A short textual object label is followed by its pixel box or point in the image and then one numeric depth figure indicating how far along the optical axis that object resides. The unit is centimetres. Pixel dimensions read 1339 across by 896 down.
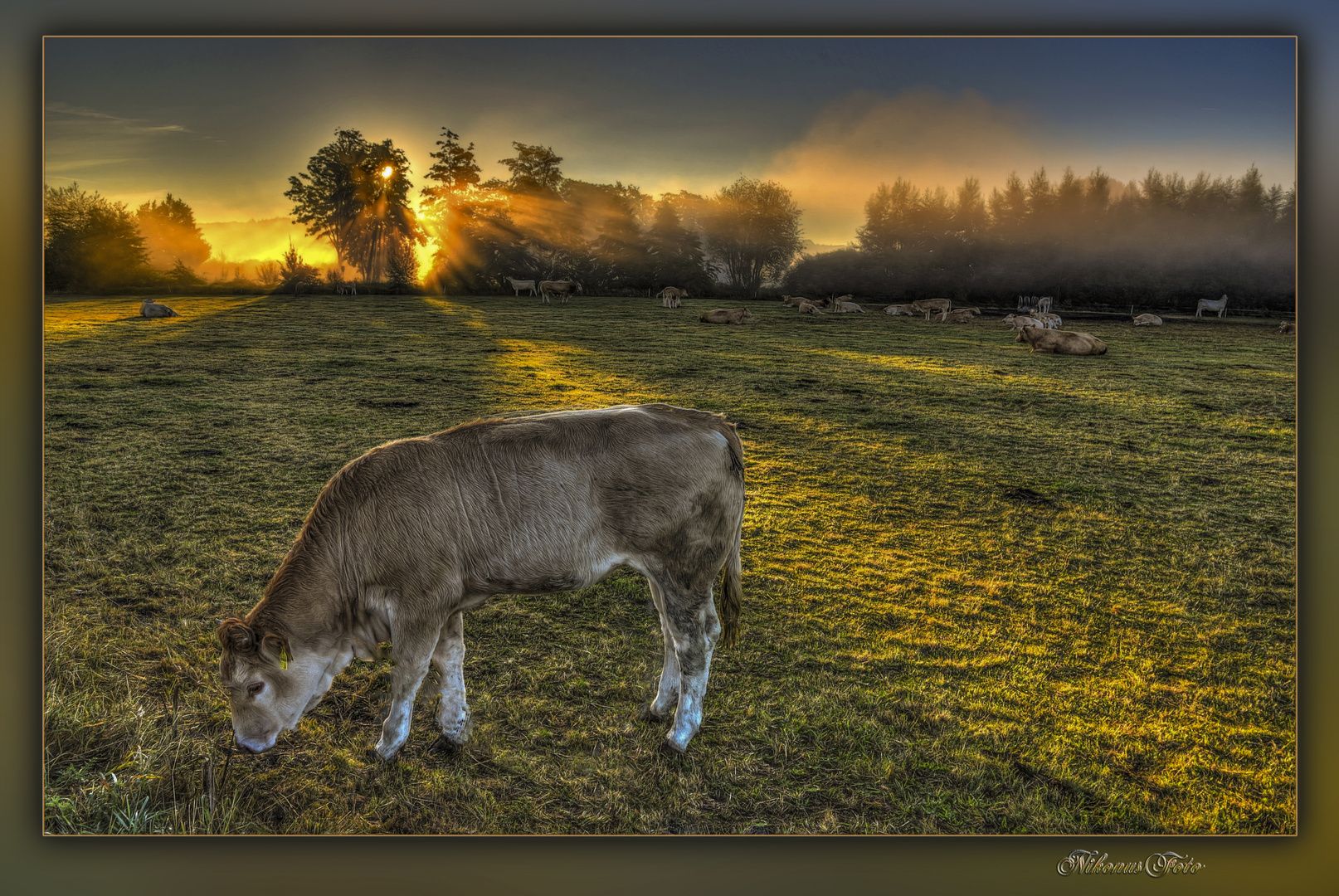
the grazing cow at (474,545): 306
